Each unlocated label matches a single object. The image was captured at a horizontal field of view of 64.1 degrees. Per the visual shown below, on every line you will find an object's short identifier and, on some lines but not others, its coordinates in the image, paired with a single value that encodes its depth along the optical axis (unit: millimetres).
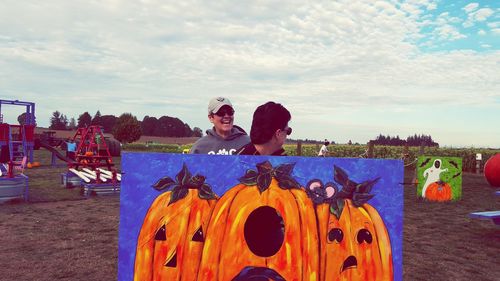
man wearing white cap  4094
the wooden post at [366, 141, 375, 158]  18825
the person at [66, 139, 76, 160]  25533
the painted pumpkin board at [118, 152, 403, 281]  1927
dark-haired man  2516
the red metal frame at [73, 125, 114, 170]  14180
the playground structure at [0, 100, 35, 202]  18547
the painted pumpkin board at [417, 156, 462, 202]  13039
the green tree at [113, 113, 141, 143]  80188
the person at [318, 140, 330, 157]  22012
